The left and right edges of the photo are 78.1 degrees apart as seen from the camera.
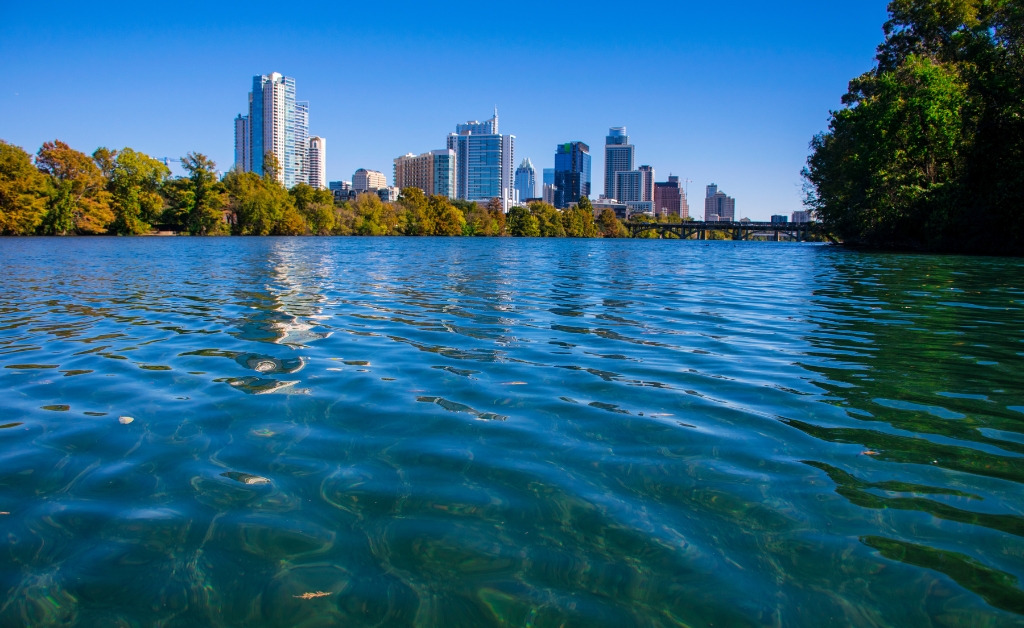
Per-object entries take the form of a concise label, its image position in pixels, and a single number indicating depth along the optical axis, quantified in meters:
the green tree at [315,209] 108.38
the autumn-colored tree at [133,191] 82.94
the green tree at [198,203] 92.19
